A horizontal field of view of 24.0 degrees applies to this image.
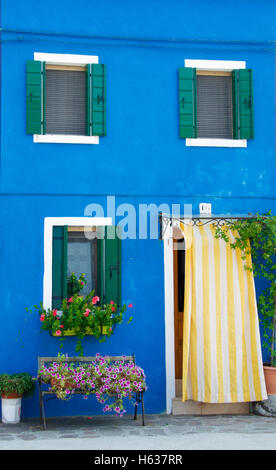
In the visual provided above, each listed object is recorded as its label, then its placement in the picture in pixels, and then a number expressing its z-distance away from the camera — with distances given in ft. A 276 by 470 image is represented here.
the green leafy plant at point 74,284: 30.73
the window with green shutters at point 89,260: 30.60
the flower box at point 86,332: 29.84
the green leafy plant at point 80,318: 29.37
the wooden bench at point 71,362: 27.90
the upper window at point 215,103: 32.17
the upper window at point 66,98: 30.96
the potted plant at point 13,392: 28.22
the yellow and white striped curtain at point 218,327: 30.40
